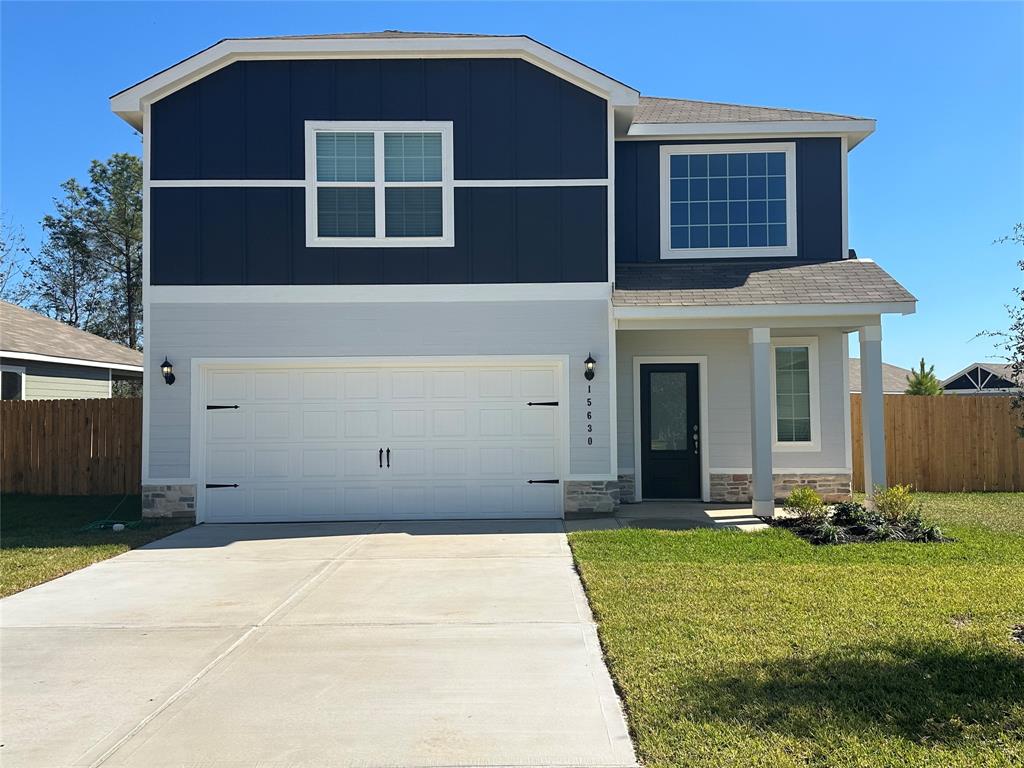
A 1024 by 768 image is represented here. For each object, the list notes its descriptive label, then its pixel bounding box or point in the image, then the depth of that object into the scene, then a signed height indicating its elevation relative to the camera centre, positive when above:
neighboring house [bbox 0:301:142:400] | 16.33 +1.29
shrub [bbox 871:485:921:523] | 10.04 -1.07
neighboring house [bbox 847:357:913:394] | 34.06 +1.75
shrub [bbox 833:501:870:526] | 10.12 -1.19
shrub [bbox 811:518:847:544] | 9.45 -1.33
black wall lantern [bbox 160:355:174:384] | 11.48 +0.70
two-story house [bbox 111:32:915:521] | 11.57 +1.86
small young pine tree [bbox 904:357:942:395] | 27.16 +1.16
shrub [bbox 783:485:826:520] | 10.48 -1.09
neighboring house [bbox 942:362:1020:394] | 33.19 +1.63
